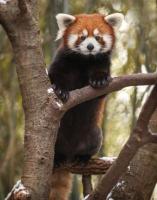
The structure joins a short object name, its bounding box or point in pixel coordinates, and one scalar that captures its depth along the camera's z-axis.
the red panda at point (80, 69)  6.91
